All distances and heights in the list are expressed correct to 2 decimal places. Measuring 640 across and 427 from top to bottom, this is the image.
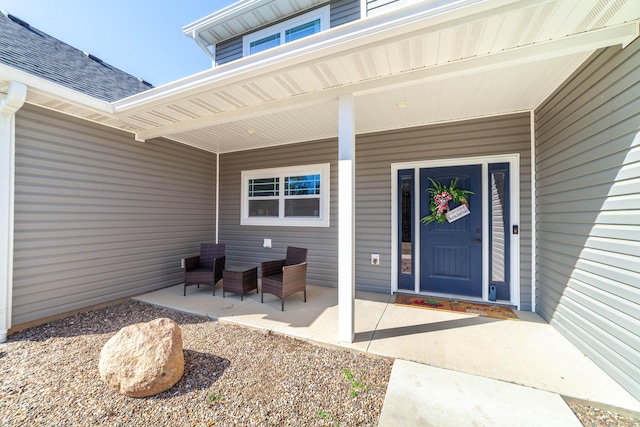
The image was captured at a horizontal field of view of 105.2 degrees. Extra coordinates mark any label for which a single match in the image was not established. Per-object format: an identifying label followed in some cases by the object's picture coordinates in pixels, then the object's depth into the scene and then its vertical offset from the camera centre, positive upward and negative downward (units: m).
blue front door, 3.63 -0.43
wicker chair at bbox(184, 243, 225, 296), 4.06 -0.93
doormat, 3.15 -1.27
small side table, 3.84 -1.05
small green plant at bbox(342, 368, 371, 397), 1.88 -1.36
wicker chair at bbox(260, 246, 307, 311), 3.42 -0.91
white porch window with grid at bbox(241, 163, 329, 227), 4.59 +0.37
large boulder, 1.86 -1.17
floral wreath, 3.68 +0.27
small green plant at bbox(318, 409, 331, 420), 1.65 -1.37
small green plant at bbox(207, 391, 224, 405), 1.81 -1.38
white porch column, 2.49 -0.15
